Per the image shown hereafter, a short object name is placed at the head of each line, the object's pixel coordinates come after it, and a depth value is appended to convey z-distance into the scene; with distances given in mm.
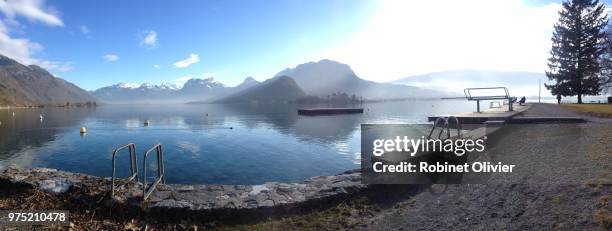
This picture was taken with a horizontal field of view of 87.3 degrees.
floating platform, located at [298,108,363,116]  95994
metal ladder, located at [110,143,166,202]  9383
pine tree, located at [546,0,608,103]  56031
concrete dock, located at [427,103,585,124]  22931
